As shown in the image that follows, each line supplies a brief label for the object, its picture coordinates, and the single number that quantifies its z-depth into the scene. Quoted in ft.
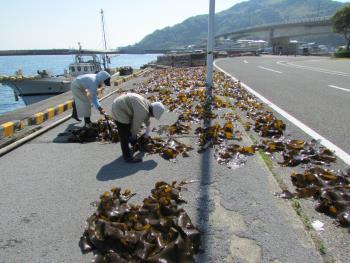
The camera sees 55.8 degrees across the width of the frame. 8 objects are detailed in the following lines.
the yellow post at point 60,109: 34.58
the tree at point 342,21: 175.63
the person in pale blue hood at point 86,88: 24.08
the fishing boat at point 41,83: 91.45
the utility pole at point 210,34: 40.36
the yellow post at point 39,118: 29.17
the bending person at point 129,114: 16.92
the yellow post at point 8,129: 24.59
